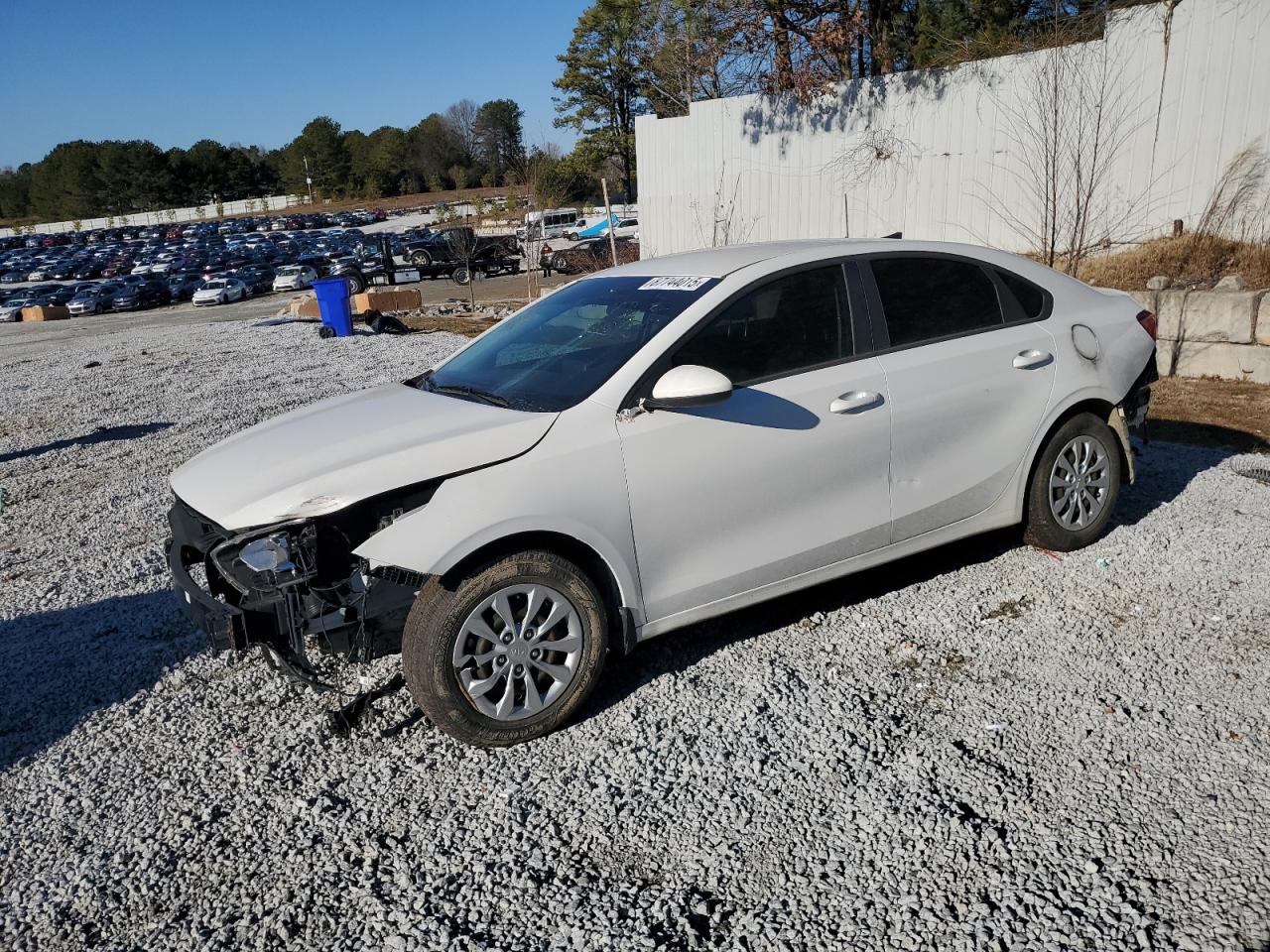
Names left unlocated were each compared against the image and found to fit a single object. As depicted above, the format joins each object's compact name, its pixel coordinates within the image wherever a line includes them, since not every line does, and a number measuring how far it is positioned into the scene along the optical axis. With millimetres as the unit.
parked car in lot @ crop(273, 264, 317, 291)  39219
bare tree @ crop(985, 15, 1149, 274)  12281
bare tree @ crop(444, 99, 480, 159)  114625
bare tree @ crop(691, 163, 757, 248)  18250
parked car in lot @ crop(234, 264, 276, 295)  40547
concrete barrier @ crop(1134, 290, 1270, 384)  8750
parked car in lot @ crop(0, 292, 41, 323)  36469
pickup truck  36000
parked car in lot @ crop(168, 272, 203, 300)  41000
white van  43406
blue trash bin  18141
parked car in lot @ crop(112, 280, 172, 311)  38375
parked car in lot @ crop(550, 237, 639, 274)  24469
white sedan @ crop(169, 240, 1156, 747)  3359
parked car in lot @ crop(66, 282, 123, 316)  37469
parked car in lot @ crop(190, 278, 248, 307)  36156
